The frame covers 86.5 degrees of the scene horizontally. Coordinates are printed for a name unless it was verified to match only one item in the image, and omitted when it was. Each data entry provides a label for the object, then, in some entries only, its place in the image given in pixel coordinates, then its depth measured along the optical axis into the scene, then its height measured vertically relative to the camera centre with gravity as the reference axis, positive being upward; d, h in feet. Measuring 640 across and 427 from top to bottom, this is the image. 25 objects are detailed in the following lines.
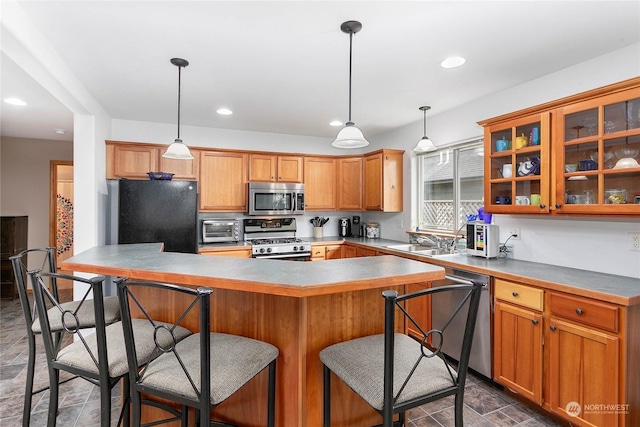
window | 12.04 +1.05
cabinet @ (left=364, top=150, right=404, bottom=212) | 14.89 +1.42
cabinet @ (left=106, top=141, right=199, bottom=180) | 13.06 +1.95
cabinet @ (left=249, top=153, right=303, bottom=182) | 15.25 +2.01
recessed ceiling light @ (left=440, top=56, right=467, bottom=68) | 8.25 +3.74
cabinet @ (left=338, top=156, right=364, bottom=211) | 16.51 +1.43
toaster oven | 14.55 -0.81
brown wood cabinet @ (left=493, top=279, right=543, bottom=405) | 7.37 -2.89
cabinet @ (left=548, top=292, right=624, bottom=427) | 6.10 -2.83
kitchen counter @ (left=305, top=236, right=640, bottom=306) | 6.30 -1.43
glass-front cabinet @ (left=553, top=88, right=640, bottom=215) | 6.91 +1.27
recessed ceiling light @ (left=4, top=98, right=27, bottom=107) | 10.75 +3.53
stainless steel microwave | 14.96 +0.60
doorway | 19.11 -0.13
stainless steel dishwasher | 8.57 -3.03
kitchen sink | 11.55 -1.38
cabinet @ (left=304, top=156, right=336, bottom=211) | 16.28 +1.40
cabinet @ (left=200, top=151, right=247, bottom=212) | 14.39 +1.32
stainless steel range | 14.25 -1.28
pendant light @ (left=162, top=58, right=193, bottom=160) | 8.97 +1.60
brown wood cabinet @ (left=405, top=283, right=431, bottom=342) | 10.51 -3.15
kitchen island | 5.29 -1.69
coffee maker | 17.69 -0.78
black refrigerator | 11.98 -0.07
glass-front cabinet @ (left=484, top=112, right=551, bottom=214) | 8.38 +1.27
